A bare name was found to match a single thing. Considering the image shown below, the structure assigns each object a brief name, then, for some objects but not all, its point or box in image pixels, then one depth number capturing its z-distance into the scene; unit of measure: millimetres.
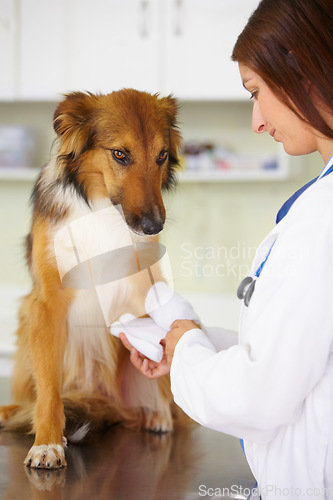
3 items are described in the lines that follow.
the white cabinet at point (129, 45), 4077
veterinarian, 1481
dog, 1976
